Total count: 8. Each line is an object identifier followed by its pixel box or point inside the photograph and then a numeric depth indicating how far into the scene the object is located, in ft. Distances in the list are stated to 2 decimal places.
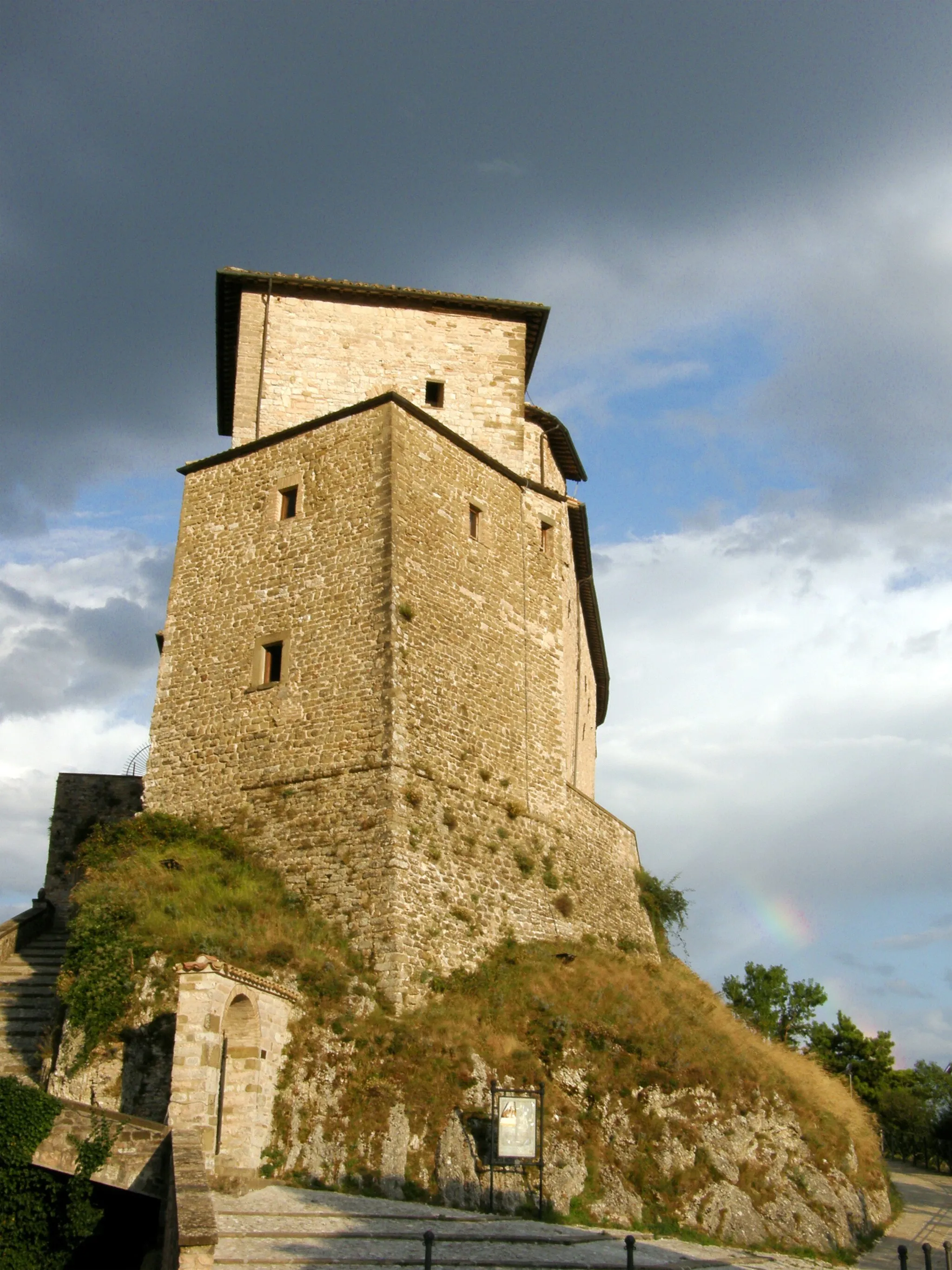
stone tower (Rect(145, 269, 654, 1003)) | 63.57
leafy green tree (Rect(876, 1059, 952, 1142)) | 181.16
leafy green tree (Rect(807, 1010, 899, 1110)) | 185.78
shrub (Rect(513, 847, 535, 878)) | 69.41
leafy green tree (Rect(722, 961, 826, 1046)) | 171.42
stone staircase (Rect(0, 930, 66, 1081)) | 57.06
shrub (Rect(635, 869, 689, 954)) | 87.66
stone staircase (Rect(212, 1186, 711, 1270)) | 37.55
